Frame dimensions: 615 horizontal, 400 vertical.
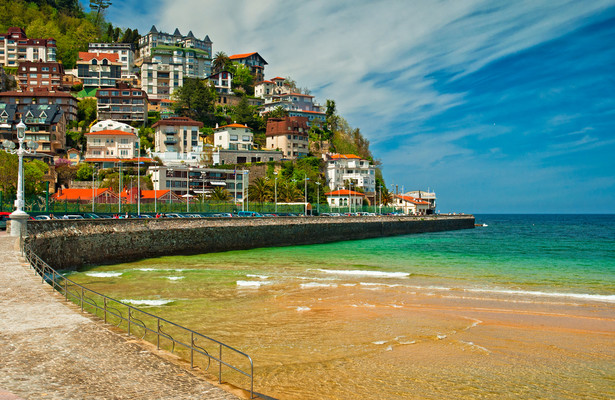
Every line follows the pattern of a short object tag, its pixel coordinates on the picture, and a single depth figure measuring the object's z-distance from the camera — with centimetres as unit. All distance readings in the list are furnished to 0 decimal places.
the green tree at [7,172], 5800
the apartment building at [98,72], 13300
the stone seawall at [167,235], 2911
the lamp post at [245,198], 6515
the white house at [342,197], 10138
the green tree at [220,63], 14700
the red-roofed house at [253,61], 15638
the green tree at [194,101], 11950
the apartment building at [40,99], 10838
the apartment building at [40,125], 9781
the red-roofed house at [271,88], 14475
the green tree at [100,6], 18525
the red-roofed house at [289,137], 11106
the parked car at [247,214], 5822
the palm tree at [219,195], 7660
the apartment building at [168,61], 13612
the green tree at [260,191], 8275
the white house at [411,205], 11738
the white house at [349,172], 11125
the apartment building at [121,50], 14525
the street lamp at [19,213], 2439
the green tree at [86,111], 11362
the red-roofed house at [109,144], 9394
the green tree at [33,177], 6356
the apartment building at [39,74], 12581
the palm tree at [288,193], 8612
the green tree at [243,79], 14438
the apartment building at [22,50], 13788
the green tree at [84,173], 8489
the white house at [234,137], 10694
